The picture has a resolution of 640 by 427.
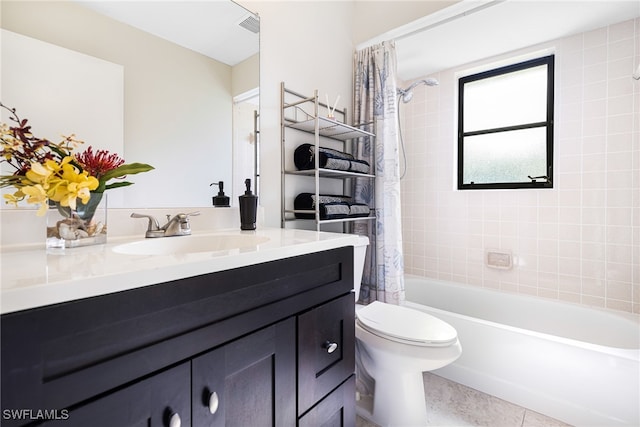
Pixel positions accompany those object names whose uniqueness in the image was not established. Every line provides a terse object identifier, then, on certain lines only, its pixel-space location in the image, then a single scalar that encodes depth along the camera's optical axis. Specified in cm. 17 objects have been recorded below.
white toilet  120
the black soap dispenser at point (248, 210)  126
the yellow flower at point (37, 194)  65
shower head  219
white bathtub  127
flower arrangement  68
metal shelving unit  155
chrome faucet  101
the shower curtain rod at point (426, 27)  160
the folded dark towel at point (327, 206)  156
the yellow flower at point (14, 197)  75
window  212
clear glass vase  77
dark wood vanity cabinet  43
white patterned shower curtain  182
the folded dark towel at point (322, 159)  156
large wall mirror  89
